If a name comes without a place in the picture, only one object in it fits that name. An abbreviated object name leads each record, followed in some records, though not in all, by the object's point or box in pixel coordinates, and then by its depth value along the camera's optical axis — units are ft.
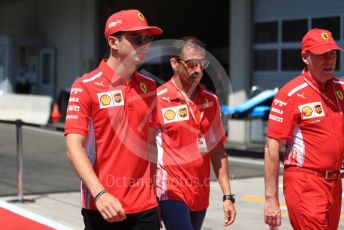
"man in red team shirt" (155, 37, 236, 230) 26.96
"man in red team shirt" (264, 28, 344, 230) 25.27
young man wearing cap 21.10
